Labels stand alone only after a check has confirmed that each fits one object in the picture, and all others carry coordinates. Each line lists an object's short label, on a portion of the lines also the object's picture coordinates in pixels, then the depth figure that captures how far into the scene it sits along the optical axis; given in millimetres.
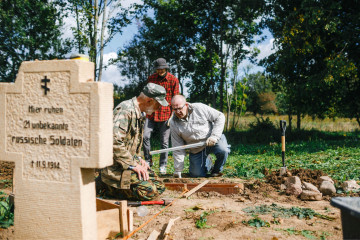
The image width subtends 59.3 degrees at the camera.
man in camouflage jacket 4020
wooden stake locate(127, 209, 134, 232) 3273
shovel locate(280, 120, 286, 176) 5723
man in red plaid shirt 6773
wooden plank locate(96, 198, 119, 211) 3359
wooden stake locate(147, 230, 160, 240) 3096
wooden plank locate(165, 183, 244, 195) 5008
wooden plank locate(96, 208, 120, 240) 3113
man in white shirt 6156
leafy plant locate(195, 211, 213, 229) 3438
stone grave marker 2740
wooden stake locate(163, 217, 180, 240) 3105
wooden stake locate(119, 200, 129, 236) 3184
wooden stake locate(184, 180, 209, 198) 4829
